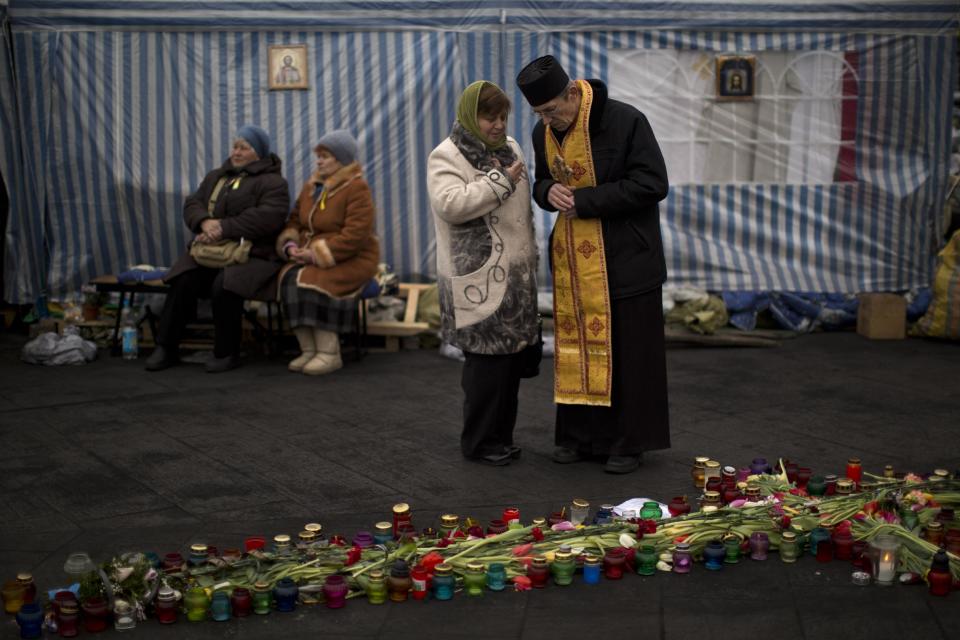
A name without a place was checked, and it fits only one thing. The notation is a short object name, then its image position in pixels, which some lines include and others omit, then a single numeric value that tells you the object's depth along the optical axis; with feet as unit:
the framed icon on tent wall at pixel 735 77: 30.32
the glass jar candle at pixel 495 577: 13.37
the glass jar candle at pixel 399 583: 13.08
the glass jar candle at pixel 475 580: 13.24
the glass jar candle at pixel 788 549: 14.10
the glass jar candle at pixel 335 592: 12.89
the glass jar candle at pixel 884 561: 13.37
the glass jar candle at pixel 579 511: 15.11
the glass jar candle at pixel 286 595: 12.81
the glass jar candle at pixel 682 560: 13.84
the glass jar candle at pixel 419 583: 13.14
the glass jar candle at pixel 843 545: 14.03
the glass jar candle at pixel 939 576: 12.88
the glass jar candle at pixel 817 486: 16.34
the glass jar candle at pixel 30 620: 12.08
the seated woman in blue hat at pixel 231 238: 26.30
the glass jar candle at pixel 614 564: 13.69
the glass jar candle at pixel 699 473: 17.19
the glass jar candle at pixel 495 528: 14.55
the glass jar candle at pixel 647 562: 13.75
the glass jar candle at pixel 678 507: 15.35
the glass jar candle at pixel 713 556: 13.89
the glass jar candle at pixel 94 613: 12.27
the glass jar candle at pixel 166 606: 12.55
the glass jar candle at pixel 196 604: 12.64
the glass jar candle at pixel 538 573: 13.47
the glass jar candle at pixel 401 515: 15.20
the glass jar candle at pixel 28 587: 12.75
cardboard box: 29.55
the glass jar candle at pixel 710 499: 15.75
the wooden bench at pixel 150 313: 27.61
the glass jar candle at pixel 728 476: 16.76
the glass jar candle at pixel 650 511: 15.05
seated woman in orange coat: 25.91
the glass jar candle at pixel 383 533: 14.33
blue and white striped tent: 29.66
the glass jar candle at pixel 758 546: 14.21
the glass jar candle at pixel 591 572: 13.62
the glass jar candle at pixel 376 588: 13.09
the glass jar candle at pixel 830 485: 16.22
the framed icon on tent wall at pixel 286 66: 30.01
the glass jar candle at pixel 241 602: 12.73
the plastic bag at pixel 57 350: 27.04
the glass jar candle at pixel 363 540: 14.02
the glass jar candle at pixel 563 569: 13.50
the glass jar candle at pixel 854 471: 16.96
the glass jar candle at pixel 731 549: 14.10
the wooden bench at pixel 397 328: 28.63
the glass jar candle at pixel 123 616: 12.41
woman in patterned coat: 17.92
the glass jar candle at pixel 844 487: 15.79
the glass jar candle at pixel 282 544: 13.92
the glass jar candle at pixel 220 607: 12.66
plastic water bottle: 27.61
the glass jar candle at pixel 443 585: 13.12
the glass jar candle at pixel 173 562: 13.29
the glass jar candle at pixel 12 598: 12.69
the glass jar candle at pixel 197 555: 13.57
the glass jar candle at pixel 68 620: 12.16
